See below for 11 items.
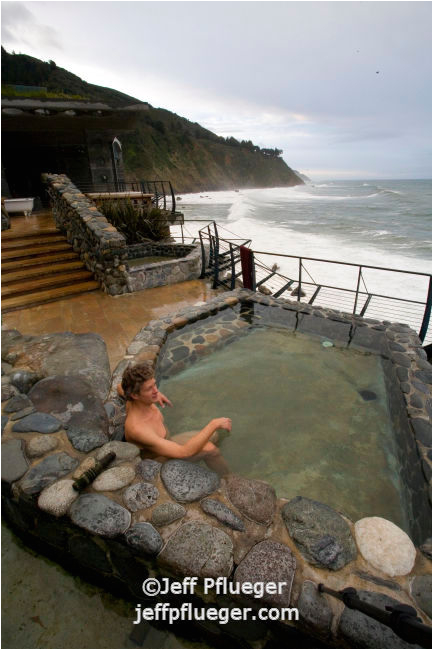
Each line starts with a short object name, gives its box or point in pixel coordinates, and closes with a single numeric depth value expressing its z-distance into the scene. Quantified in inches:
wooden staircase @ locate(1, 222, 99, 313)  246.5
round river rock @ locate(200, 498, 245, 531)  72.4
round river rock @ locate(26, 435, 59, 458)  88.5
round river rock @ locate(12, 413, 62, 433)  95.5
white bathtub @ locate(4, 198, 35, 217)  382.9
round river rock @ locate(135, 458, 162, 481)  82.7
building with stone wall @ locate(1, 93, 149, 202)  460.3
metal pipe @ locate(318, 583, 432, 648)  46.9
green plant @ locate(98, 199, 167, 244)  383.2
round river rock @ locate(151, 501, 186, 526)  72.6
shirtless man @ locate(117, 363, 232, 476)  85.1
